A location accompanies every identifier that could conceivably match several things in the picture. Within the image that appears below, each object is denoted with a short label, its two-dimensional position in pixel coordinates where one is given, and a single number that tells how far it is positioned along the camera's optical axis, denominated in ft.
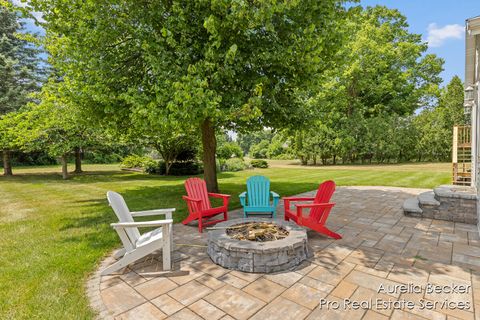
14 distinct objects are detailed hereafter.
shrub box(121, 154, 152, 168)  59.71
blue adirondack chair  18.40
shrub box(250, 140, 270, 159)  129.45
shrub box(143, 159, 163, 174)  56.13
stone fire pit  10.39
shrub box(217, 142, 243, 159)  65.01
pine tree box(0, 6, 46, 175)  52.29
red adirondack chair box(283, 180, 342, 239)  13.82
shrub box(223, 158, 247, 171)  63.57
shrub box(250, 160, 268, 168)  73.00
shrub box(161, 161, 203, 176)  53.73
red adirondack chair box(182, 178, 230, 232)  15.97
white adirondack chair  10.36
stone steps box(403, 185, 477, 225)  16.90
